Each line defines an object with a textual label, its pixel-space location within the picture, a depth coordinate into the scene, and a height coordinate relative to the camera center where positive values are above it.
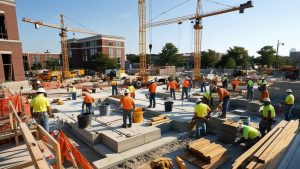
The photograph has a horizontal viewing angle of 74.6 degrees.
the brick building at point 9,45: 24.79 +2.59
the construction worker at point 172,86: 14.88 -1.62
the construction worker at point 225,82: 16.59 -1.43
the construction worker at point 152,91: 11.67 -1.54
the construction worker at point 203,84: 18.10 -1.81
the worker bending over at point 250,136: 6.49 -2.34
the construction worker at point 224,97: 9.08 -1.49
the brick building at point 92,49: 65.75 +5.89
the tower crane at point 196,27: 35.31 +7.24
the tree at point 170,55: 66.69 +3.41
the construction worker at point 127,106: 8.16 -1.70
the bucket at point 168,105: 10.94 -2.24
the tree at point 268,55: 60.03 +3.04
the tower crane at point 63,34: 51.14 +8.98
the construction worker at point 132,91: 12.67 -1.67
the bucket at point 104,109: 10.51 -2.34
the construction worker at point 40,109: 7.14 -1.59
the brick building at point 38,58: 77.47 +3.28
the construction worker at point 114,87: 16.65 -1.86
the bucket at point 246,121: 8.48 -2.41
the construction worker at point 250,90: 12.92 -1.67
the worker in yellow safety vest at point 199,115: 7.65 -1.94
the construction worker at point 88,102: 10.29 -1.91
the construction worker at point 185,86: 14.38 -1.53
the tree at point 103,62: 58.88 +0.96
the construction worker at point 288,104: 9.06 -1.82
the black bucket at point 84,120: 8.32 -2.34
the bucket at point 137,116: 9.31 -2.40
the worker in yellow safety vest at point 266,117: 7.05 -1.88
